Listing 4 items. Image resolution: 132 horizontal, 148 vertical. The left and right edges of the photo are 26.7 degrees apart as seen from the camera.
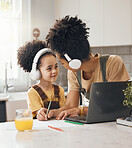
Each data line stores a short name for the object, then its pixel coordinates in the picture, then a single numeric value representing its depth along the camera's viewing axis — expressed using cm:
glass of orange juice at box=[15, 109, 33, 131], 137
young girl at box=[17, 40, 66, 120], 202
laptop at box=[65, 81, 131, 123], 148
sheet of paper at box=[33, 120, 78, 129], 148
